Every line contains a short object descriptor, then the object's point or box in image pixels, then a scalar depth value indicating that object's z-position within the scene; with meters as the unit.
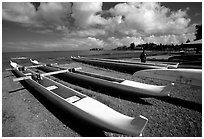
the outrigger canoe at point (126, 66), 10.38
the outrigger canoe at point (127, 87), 4.84
